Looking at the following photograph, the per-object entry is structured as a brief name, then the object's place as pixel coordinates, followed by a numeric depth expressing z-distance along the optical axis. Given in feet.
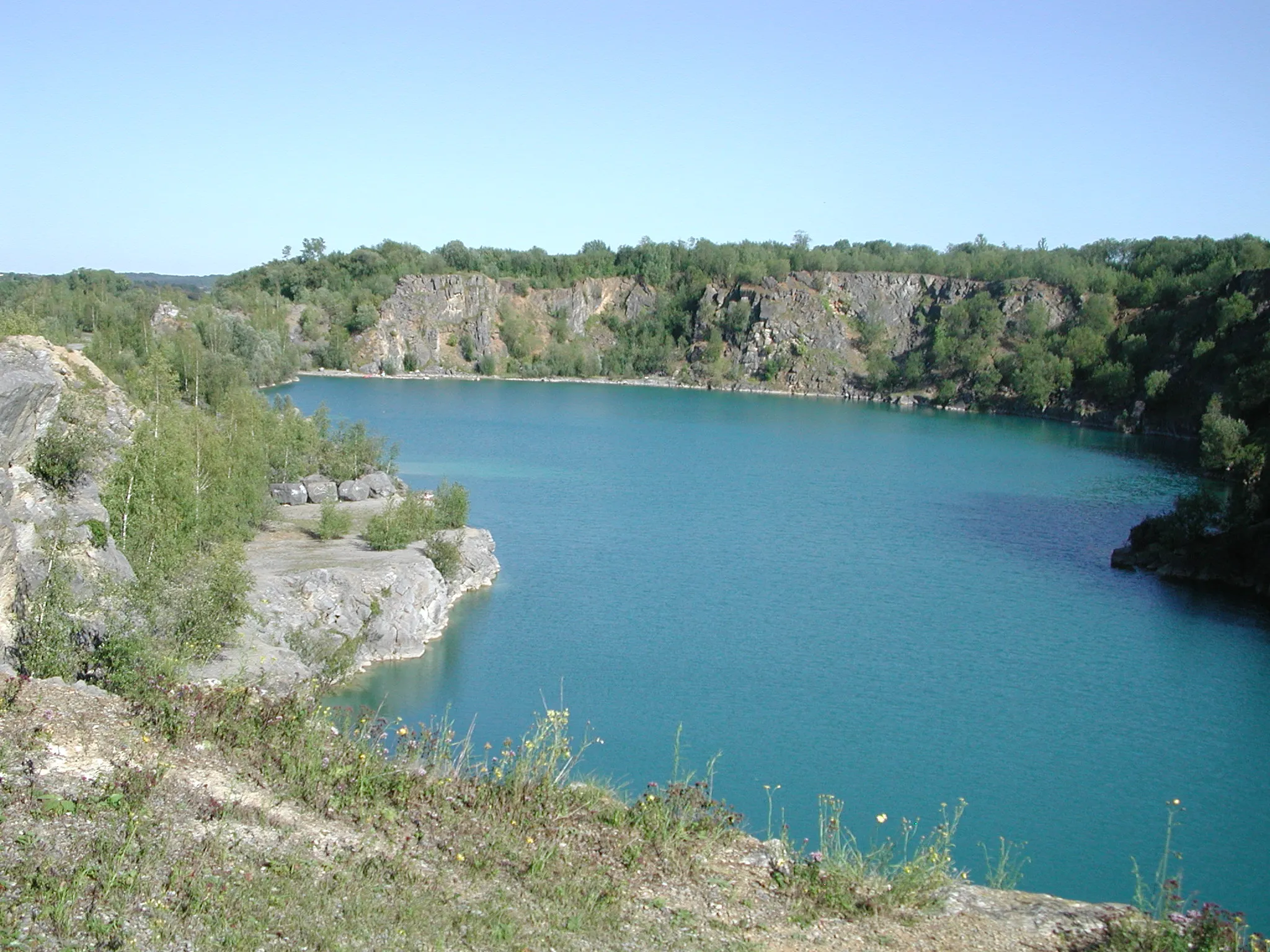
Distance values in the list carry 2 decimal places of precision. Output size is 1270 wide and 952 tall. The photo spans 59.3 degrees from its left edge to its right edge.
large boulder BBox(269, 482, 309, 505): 114.62
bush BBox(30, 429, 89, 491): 67.36
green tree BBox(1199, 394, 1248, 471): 183.73
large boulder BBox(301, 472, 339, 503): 117.19
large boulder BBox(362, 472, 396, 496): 122.72
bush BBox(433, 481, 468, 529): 106.73
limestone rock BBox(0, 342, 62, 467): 61.52
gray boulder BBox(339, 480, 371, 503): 120.06
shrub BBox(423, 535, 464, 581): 93.45
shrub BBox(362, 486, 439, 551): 92.73
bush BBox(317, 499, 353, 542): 97.04
